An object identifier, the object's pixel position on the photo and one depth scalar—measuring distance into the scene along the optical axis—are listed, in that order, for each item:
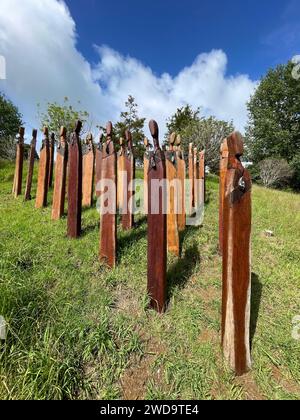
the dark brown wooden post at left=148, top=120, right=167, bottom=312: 2.38
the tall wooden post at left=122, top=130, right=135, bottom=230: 4.73
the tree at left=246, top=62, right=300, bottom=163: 26.06
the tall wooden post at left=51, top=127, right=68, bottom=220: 4.50
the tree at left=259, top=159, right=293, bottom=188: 24.83
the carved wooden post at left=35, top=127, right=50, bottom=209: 5.18
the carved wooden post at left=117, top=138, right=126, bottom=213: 4.82
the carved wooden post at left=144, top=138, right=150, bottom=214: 5.16
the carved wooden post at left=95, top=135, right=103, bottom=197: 5.26
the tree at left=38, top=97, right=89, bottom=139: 20.23
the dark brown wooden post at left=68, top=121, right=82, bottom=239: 3.67
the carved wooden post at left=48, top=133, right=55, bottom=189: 5.75
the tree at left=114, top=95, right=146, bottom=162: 28.26
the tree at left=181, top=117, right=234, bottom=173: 21.38
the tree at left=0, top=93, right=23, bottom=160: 32.69
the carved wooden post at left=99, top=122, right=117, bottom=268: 3.09
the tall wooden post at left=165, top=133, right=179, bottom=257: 3.71
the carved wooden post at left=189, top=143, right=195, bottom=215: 6.37
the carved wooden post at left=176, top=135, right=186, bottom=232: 4.54
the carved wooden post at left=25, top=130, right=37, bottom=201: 5.77
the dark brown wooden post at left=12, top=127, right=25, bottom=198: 6.19
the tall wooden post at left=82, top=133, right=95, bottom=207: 5.71
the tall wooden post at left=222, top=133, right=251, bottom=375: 1.86
